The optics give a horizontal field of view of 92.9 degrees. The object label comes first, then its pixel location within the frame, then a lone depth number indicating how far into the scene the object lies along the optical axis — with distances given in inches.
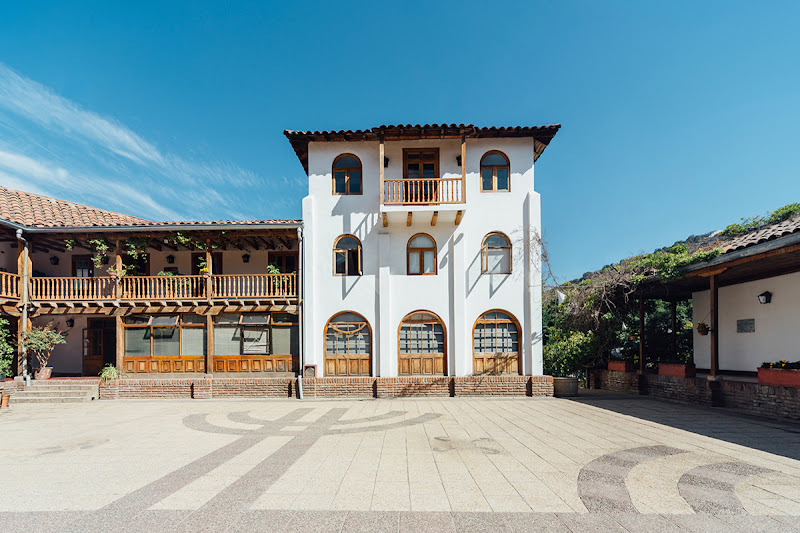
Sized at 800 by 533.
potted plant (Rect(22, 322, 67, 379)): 522.9
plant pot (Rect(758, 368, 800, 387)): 346.9
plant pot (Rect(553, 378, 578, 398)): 511.2
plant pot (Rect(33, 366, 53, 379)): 530.6
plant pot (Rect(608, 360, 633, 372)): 566.7
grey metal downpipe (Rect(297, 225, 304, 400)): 528.1
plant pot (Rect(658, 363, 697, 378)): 459.8
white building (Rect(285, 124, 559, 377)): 520.4
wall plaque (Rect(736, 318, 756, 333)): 454.0
